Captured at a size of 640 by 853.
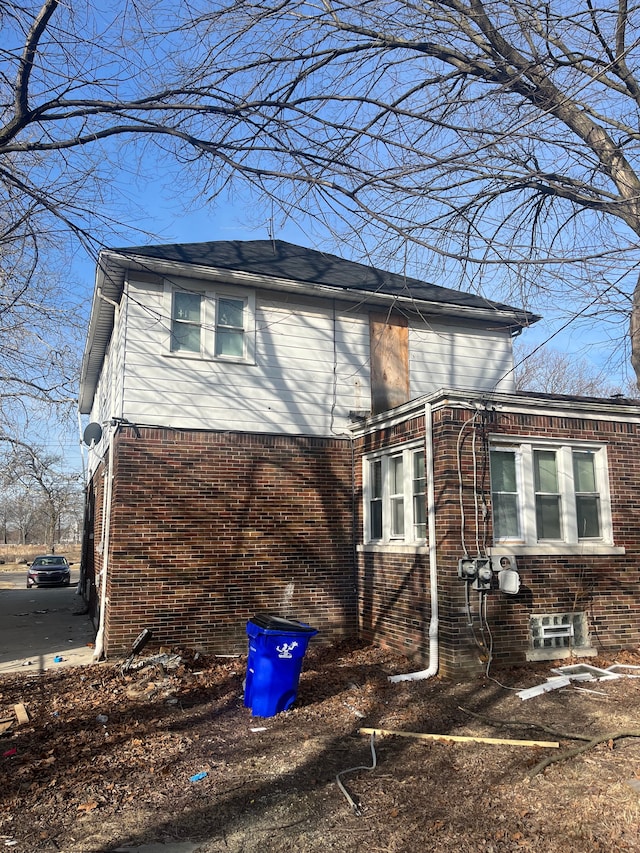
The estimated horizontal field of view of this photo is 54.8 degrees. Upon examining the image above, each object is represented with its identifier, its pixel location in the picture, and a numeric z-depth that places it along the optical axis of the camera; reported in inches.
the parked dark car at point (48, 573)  1018.7
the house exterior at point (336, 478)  327.3
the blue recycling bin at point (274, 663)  250.7
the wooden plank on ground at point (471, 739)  209.2
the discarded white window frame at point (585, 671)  297.9
